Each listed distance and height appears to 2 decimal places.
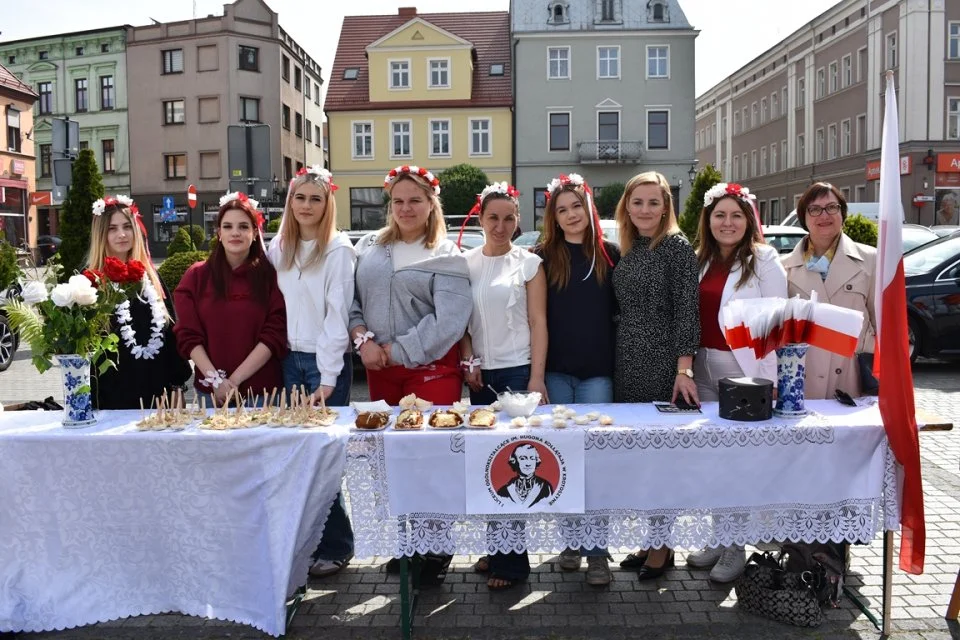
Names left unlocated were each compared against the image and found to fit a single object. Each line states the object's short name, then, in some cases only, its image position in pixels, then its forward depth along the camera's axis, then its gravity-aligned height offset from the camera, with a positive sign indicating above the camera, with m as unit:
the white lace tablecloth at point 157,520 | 3.54 -1.05
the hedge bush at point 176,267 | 12.11 +0.25
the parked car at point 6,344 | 11.37 -0.85
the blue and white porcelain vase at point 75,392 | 3.72 -0.50
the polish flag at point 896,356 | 3.44 -0.35
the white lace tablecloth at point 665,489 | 3.50 -0.92
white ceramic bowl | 3.69 -0.57
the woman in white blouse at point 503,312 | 4.24 -0.17
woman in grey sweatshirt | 4.12 -0.11
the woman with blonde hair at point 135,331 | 4.32 -0.26
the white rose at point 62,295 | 3.63 -0.05
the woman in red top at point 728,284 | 4.14 -0.04
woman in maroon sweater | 4.20 -0.17
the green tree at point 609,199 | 35.52 +3.53
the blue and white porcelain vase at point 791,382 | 3.73 -0.49
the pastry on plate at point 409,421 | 3.58 -0.63
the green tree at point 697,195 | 20.97 +2.16
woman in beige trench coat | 4.26 -0.01
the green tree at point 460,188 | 34.22 +3.96
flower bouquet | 3.68 -0.19
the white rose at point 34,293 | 3.67 -0.04
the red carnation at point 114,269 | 3.82 +0.07
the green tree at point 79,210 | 12.95 +1.20
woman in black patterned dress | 4.08 -0.14
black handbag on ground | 3.63 -1.43
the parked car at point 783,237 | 11.79 +0.58
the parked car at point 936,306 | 9.91 -0.39
